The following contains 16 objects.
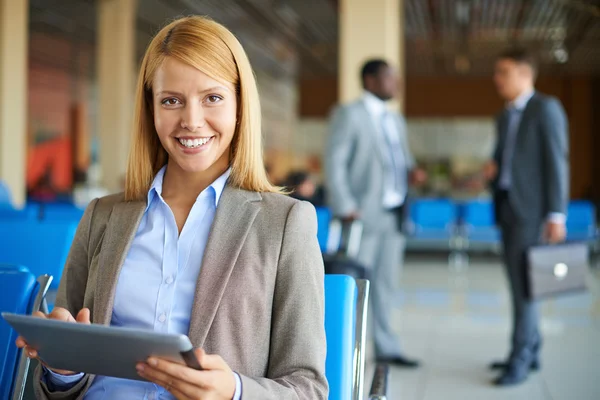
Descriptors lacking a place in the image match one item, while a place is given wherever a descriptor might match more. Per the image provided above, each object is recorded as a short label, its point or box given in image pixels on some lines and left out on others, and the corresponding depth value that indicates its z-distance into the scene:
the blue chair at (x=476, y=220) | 10.16
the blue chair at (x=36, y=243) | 2.57
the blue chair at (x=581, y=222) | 9.66
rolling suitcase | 3.90
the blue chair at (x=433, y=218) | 10.38
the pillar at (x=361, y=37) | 6.96
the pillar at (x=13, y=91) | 7.81
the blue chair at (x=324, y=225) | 4.15
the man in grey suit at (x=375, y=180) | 4.13
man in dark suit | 3.80
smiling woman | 1.32
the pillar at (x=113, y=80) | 10.98
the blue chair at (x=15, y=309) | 1.55
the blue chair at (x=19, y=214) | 4.34
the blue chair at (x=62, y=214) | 4.14
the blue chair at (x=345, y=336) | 1.54
